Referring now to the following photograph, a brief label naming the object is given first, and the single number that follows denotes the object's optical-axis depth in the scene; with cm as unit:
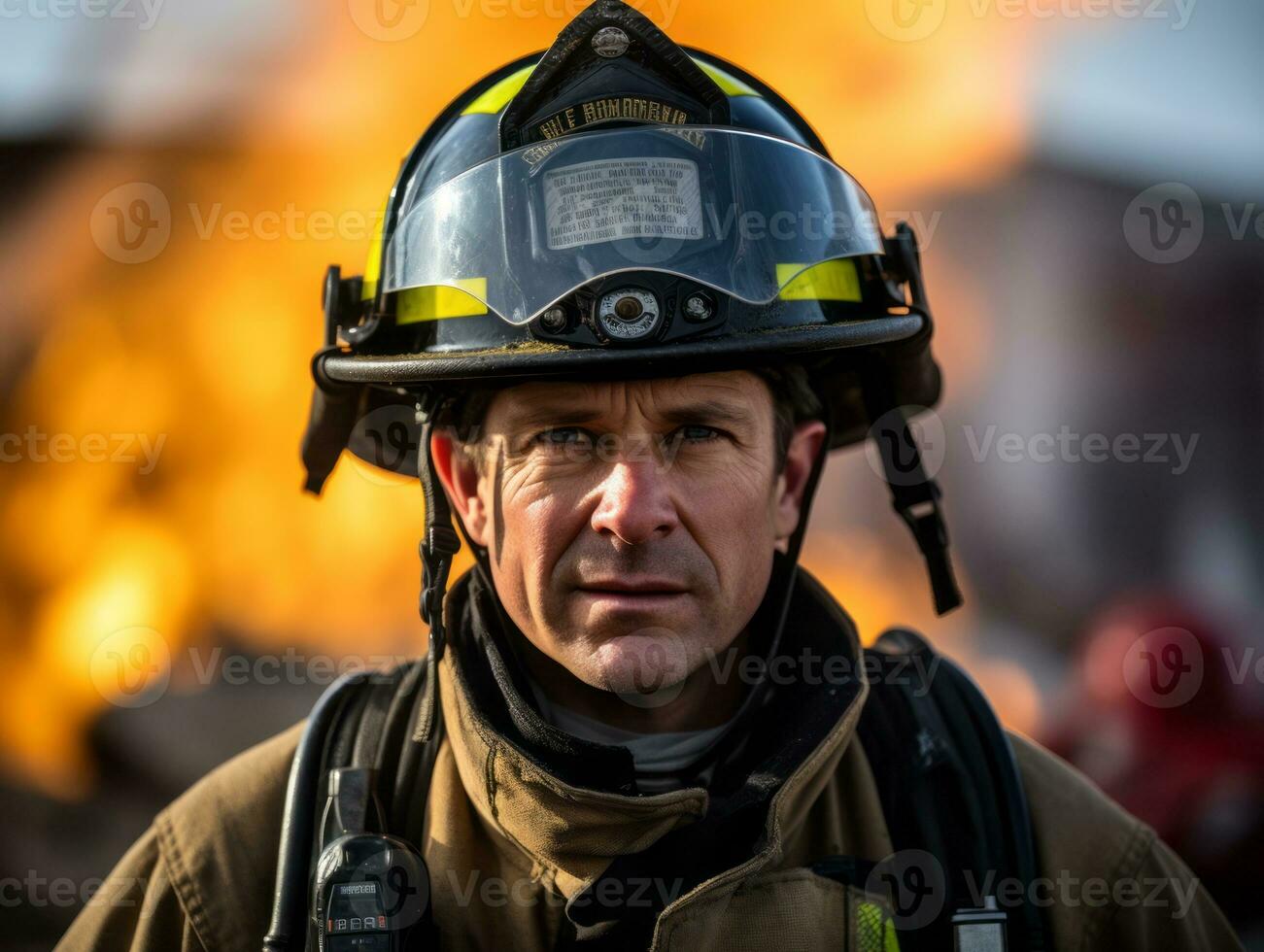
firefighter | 452
